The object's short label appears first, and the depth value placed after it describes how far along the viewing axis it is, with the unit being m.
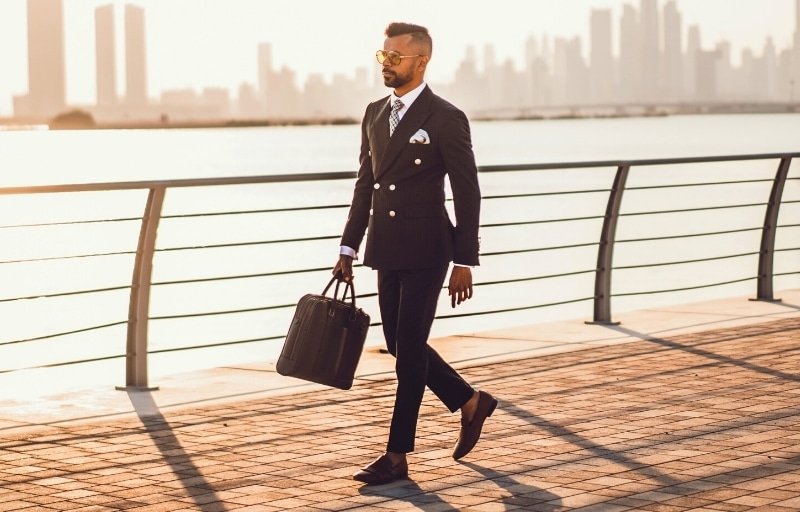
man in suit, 6.43
